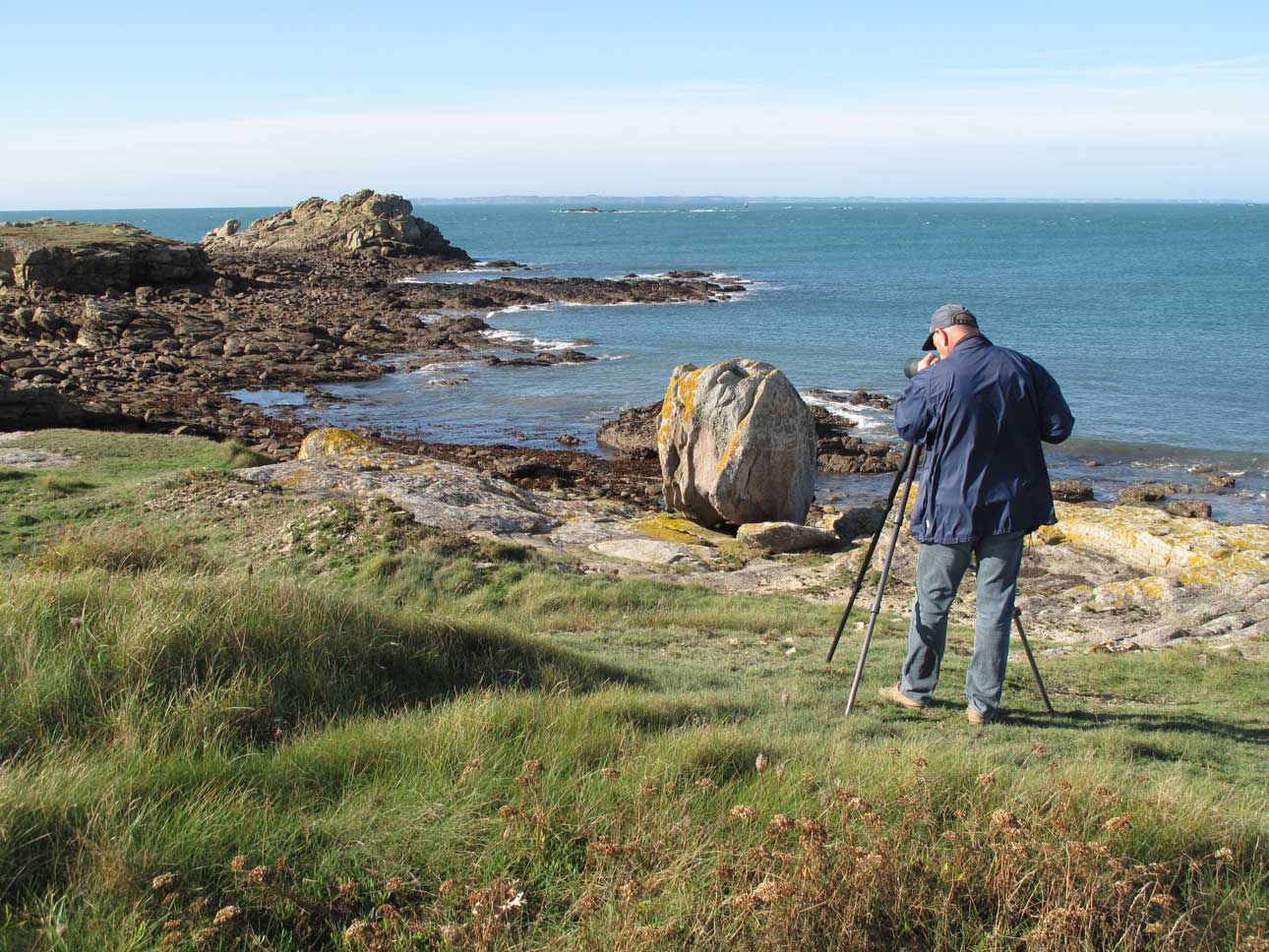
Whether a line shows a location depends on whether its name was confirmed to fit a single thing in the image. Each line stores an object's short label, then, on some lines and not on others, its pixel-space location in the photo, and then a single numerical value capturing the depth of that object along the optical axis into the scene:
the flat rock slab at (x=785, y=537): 15.70
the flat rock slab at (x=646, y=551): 14.13
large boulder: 17.64
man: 5.91
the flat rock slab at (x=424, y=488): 14.22
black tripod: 6.48
